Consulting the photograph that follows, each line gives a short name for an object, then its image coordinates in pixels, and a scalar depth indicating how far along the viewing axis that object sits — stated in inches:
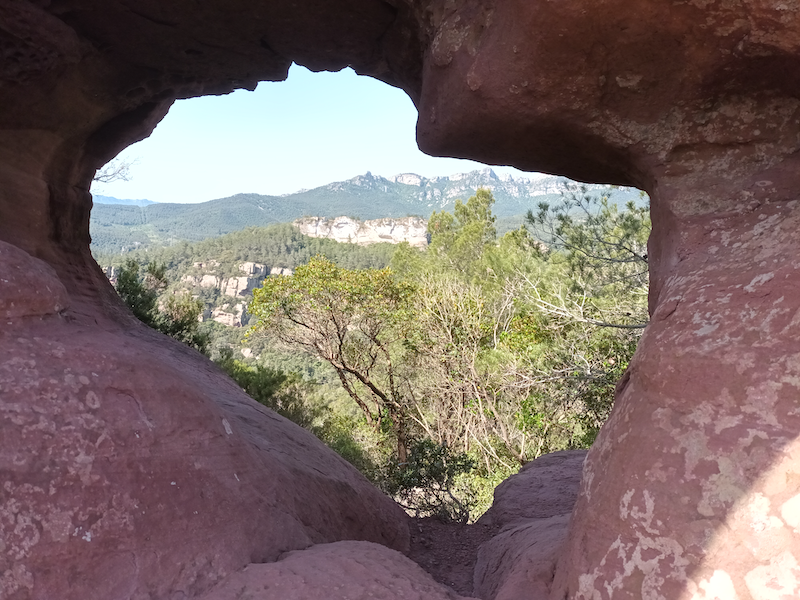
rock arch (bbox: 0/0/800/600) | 67.2
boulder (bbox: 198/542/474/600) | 78.9
